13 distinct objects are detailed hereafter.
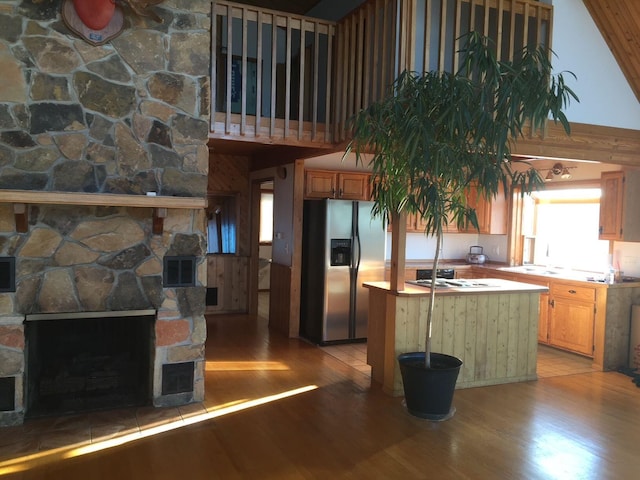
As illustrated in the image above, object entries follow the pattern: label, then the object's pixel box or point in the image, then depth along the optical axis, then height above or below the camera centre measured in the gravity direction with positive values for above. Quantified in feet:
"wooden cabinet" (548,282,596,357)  18.37 -3.10
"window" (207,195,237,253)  25.29 -0.33
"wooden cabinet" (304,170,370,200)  21.48 +1.54
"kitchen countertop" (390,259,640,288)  18.17 -1.69
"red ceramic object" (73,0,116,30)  11.66 +4.45
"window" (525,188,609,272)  20.79 -0.04
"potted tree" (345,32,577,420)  11.21 +1.99
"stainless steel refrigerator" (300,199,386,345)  19.86 -1.60
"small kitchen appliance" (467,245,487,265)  24.41 -1.33
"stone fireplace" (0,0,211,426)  11.62 +0.60
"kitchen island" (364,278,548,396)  14.64 -2.92
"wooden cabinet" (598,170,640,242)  18.24 +0.88
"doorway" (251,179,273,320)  32.30 -1.34
